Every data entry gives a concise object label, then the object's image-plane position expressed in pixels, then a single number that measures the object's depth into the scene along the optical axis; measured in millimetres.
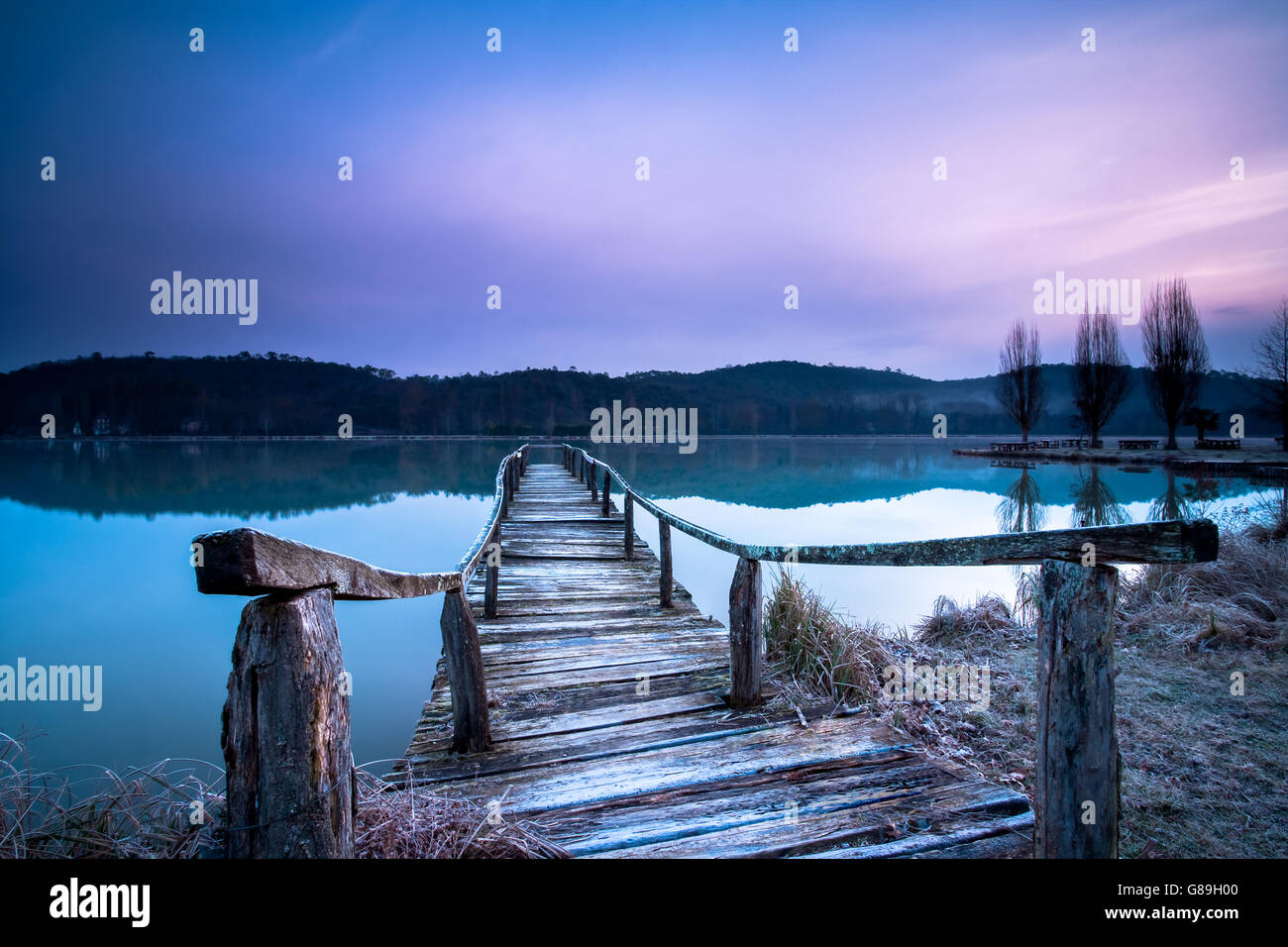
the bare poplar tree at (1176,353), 36594
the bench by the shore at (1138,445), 42156
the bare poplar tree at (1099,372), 42094
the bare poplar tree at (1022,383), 48062
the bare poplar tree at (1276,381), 31203
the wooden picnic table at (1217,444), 37044
